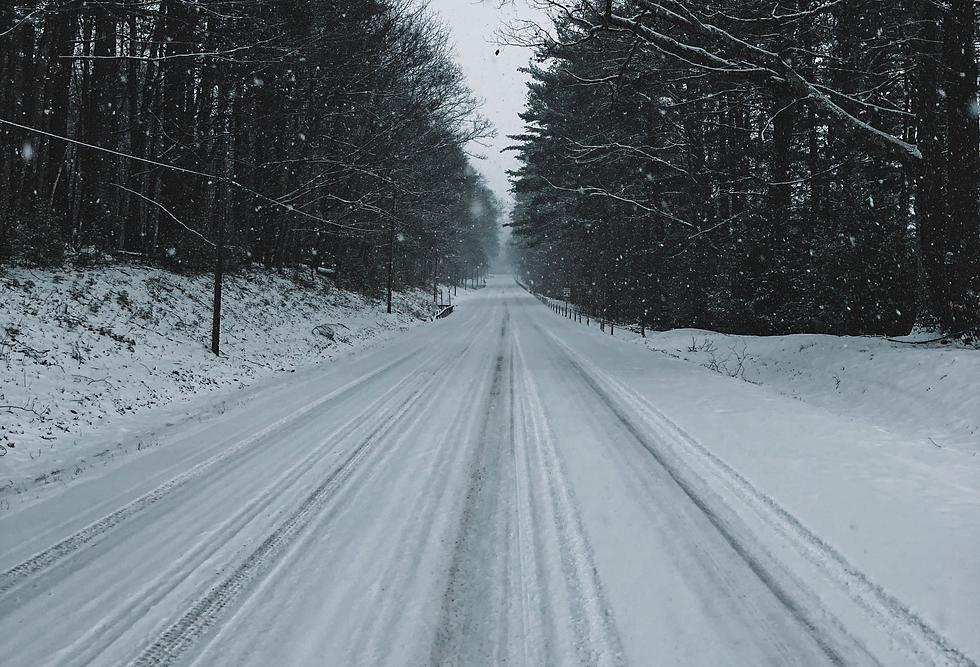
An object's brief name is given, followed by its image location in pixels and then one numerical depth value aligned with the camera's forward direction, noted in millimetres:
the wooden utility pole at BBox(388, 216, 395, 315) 26298
